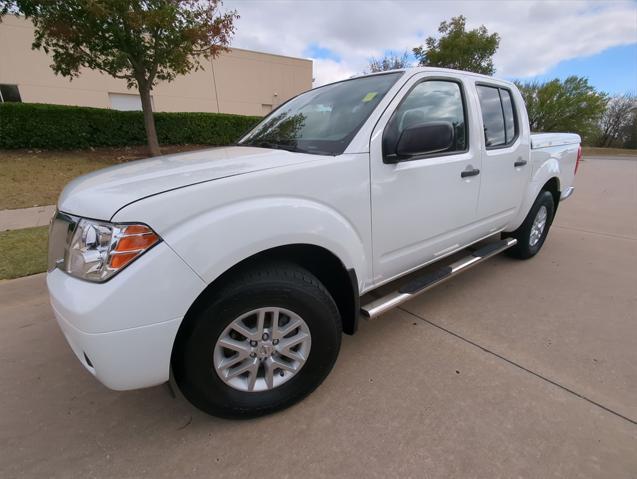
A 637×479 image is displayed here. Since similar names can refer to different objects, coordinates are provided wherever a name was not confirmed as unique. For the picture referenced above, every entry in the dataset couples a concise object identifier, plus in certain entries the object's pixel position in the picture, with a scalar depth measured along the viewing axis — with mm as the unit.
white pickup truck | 1390
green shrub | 9930
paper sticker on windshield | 2256
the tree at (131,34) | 7805
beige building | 15672
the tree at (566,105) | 37969
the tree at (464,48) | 22984
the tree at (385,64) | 27433
